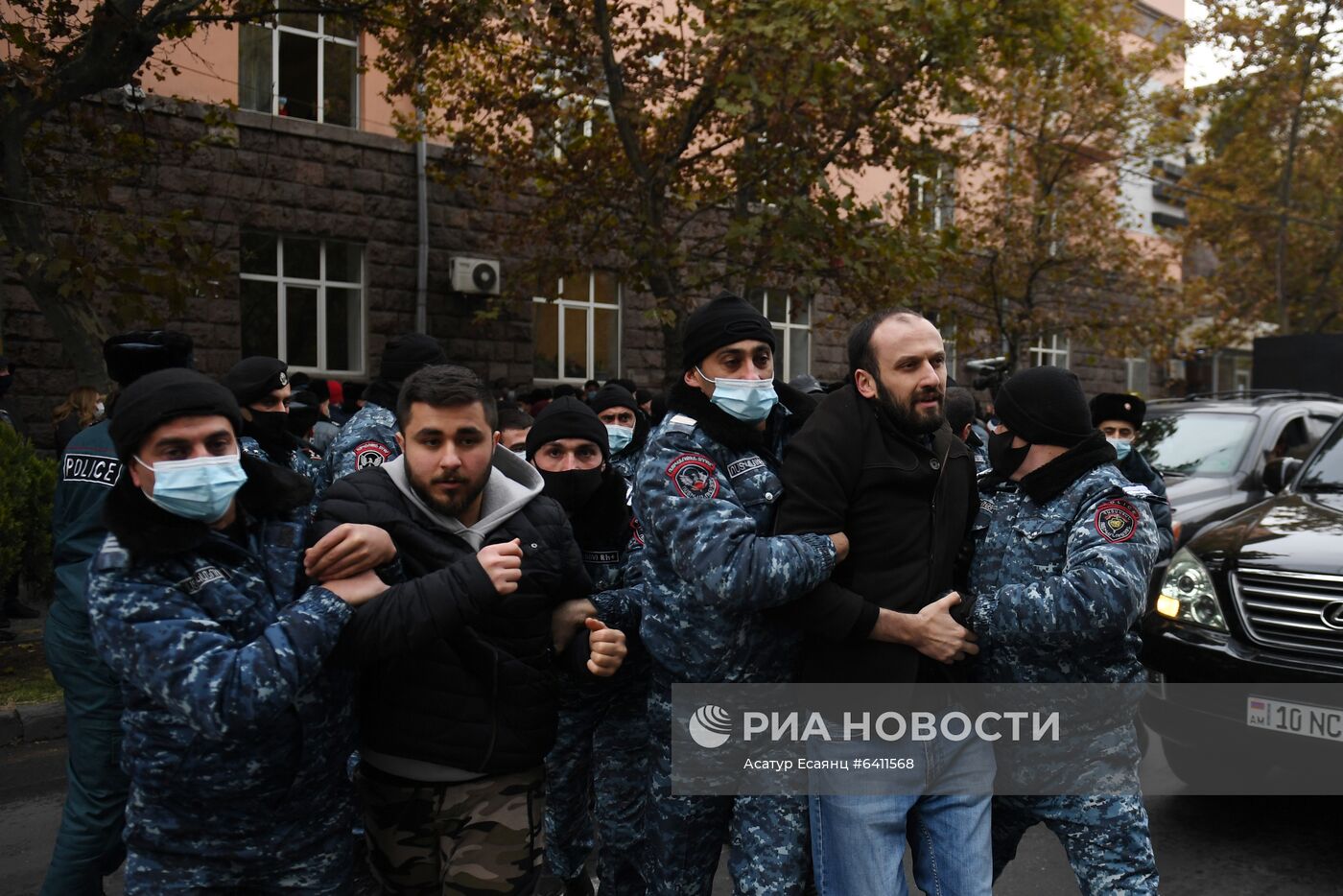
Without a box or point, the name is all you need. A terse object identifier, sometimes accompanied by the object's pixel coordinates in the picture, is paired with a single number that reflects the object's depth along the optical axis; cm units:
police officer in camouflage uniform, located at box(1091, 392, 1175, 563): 582
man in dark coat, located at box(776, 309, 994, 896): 273
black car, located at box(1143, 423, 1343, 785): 455
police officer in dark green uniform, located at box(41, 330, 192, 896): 357
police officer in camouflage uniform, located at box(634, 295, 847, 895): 273
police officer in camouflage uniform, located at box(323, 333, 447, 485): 451
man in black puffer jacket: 268
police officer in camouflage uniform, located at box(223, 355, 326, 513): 445
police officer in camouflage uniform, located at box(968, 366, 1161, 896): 276
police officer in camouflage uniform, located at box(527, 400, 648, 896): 402
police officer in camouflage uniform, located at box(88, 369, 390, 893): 226
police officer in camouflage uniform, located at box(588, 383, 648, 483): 554
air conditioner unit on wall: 1296
